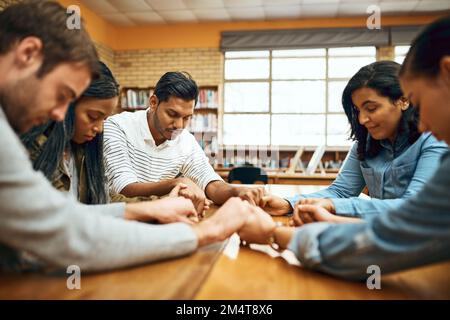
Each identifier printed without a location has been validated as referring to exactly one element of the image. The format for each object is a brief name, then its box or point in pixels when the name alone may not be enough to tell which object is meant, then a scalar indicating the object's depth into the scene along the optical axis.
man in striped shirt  1.93
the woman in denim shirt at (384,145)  1.34
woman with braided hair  1.17
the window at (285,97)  6.70
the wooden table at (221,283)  0.67
